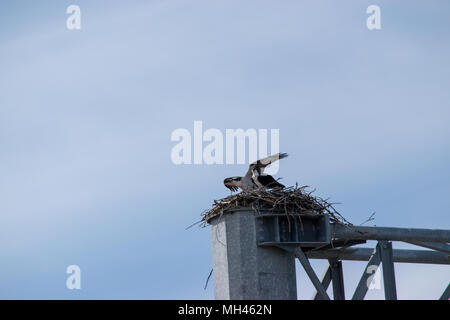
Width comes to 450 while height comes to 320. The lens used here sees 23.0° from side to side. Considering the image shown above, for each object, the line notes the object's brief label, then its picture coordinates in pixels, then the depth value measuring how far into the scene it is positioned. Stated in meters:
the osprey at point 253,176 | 18.03
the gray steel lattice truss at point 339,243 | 15.86
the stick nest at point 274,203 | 16.00
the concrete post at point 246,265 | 15.46
